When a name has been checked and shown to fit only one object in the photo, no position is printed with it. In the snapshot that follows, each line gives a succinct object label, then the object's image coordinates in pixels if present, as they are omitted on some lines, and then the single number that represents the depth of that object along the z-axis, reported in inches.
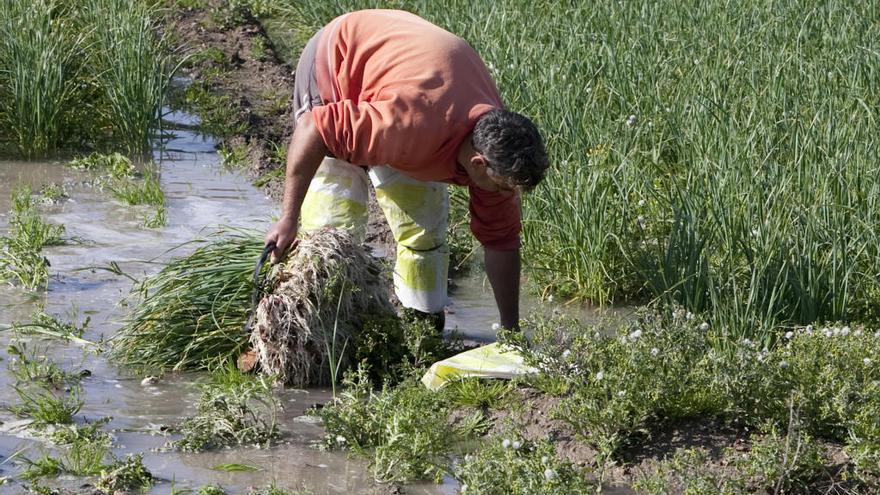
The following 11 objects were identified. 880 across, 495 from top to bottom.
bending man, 337.1
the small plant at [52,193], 547.8
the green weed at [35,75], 588.7
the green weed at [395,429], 308.3
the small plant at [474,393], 352.5
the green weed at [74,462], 297.3
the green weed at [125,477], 289.9
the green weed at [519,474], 281.4
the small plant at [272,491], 286.2
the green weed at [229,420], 321.7
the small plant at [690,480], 286.8
